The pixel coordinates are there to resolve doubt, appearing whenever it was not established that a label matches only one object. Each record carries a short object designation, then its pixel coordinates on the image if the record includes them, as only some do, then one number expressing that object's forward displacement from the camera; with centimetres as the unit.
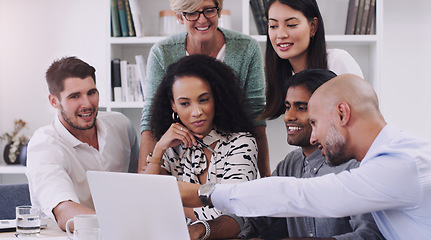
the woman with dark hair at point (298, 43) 222
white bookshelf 321
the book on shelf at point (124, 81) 337
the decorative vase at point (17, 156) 349
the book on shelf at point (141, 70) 338
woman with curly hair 197
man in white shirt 213
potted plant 347
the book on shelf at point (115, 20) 332
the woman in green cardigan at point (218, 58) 225
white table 167
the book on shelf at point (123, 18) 332
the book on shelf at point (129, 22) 334
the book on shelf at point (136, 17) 332
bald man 123
